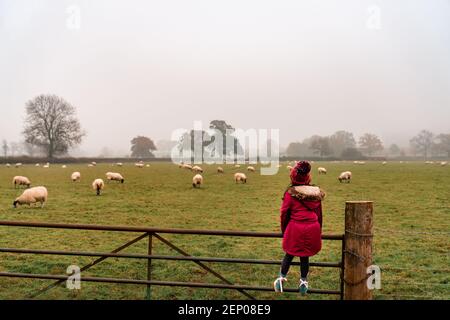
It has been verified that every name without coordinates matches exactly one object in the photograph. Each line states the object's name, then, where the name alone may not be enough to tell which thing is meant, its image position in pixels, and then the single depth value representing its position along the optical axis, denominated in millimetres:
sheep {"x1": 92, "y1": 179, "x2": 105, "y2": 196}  27855
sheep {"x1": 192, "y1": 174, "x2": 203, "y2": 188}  32644
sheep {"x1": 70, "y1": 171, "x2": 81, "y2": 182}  37612
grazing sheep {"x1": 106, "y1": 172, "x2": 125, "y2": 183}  37550
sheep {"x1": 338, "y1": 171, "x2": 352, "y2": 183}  38481
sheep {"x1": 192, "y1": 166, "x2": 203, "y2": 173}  54172
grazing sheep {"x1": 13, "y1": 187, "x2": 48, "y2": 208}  21156
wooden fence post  5754
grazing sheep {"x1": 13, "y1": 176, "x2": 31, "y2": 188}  32500
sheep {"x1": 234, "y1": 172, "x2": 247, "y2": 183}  37219
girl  5844
